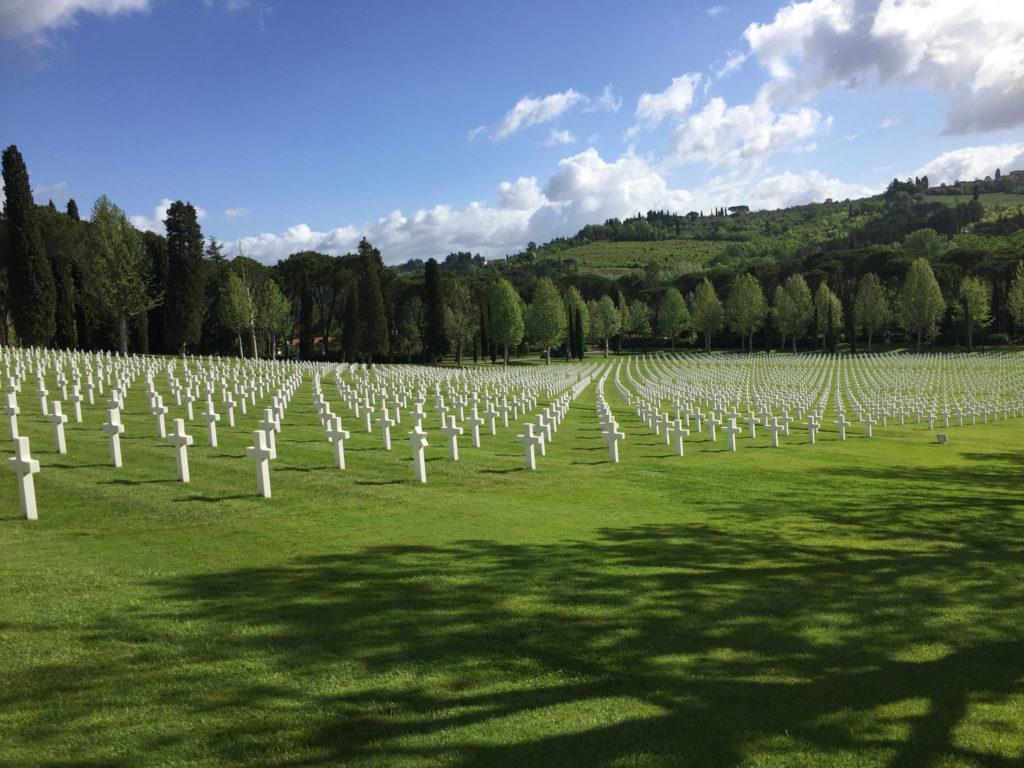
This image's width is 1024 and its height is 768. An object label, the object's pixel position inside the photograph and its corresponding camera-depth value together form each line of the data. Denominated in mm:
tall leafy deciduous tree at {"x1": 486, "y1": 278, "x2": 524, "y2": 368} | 71662
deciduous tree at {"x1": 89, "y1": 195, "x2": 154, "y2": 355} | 40062
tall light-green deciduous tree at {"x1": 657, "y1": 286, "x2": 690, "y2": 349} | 94750
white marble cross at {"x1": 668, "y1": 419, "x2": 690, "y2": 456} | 14617
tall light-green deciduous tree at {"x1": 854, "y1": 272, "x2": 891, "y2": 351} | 80500
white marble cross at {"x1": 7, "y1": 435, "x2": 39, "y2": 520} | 6586
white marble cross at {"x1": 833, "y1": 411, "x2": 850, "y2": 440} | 18672
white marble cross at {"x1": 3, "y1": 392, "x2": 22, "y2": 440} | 9148
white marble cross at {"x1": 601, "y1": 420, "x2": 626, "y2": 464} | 13234
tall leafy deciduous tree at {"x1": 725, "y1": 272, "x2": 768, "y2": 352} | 87188
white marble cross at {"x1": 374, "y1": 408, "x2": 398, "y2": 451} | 11862
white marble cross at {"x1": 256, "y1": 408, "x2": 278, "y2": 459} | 9117
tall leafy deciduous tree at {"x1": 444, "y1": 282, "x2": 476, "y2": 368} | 72381
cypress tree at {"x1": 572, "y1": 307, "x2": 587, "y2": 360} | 83750
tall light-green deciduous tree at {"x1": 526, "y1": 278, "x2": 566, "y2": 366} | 77938
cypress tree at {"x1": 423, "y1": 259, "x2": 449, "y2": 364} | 65312
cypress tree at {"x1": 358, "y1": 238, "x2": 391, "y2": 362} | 56844
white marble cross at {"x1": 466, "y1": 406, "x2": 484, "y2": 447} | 13465
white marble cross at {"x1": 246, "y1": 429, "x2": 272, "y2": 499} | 7913
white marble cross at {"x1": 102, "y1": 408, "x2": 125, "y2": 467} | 8711
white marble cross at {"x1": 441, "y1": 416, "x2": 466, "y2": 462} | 11422
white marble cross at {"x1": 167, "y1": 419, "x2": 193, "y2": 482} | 8188
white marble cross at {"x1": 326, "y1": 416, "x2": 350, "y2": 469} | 9969
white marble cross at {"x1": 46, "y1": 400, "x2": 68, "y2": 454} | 9289
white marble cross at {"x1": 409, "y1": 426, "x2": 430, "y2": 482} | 9508
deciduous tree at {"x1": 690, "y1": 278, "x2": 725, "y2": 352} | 91000
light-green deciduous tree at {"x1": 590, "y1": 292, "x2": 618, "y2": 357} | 93812
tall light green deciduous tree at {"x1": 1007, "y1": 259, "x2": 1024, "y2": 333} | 68250
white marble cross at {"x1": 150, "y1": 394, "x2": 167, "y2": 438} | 11227
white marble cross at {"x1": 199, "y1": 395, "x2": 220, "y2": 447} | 10797
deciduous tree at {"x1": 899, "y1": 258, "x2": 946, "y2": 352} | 73312
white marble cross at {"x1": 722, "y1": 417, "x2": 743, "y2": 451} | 15841
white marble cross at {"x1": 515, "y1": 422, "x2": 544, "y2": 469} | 11359
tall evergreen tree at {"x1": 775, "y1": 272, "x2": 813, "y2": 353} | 84312
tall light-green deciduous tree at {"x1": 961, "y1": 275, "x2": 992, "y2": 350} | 70862
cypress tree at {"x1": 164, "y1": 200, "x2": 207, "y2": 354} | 46438
